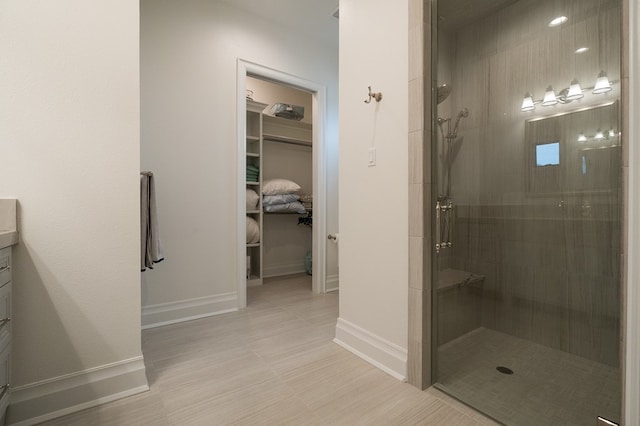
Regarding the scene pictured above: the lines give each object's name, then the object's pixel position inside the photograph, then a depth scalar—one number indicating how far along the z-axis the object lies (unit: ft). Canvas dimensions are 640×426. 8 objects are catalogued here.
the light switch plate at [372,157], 5.73
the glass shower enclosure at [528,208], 3.59
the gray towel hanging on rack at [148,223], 6.01
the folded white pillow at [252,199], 11.01
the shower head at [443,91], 4.94
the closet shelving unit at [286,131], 12.46
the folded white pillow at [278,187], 11.66
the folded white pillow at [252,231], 10.91
